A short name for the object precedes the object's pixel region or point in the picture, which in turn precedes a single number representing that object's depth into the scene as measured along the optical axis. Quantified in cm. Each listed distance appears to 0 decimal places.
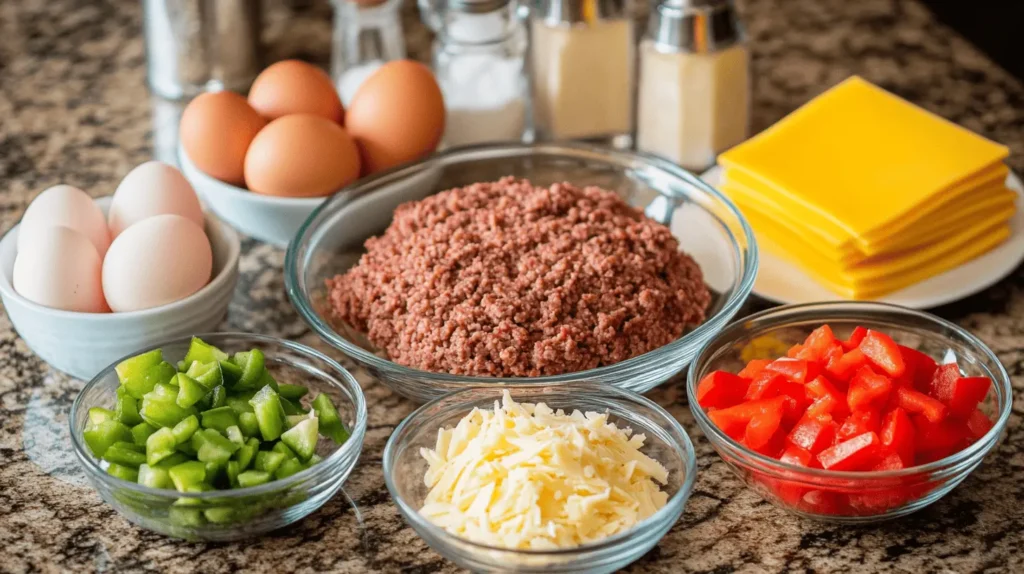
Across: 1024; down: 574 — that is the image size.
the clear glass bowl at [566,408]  102
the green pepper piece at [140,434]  114
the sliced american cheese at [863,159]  148
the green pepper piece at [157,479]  110
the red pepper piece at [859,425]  111
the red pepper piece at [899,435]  110
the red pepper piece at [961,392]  116
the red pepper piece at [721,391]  121
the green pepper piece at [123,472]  112
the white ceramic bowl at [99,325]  131
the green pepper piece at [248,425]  115
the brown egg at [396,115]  160
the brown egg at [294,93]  162
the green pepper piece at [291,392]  124
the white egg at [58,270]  129
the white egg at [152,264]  130
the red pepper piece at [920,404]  112
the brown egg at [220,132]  155
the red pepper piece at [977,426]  116
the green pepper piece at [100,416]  116
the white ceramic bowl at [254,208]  156
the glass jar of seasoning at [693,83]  167
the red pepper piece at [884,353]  116
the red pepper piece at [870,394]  113
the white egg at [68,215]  136
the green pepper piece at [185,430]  111
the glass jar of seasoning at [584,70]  175
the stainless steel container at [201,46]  195
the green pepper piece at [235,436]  113
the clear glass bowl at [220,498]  108
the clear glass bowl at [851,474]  109
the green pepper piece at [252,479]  110
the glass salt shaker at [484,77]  181
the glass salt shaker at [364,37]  191
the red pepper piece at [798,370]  117
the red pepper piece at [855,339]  123
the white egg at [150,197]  141
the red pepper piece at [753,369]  123
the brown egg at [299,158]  152
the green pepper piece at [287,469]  112
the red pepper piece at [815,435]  112
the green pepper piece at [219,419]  114
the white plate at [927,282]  148
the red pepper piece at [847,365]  117
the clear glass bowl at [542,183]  126
